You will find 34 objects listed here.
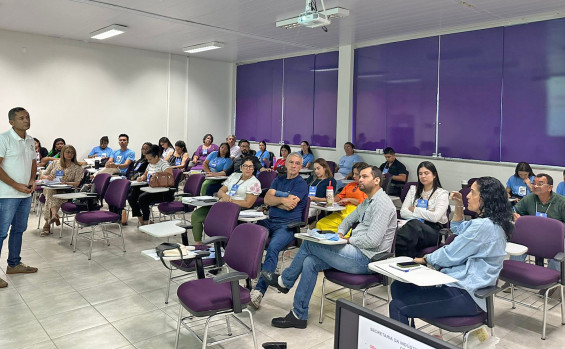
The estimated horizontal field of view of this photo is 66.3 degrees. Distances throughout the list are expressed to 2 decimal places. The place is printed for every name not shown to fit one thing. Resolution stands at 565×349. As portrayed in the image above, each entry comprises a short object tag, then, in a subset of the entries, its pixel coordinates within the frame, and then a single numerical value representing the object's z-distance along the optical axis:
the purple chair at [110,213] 5.50
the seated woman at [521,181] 6.38
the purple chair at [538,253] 3.60
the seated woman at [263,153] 11.17
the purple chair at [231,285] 2.84
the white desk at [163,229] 3.55
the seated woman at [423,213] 4.15
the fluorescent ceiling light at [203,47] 10.02
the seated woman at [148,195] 6.79
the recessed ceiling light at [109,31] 8.62
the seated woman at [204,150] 10.73
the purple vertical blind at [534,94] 6.68
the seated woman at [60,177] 6.54
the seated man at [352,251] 3.51
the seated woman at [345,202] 5.04
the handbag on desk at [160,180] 6.48
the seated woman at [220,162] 8.45
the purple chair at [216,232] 3.69
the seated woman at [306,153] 10.29
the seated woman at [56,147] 9.30
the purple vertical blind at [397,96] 8.30
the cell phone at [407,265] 2.89
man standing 4.41
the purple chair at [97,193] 6.09
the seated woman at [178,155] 10.25
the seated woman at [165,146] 10.38
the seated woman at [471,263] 2.78
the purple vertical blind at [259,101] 11.84
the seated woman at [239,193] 5.22
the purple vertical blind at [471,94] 7.41
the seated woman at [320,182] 5.72
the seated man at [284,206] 4.31
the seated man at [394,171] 8.36
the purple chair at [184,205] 6.41
